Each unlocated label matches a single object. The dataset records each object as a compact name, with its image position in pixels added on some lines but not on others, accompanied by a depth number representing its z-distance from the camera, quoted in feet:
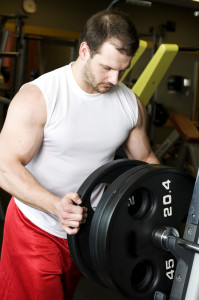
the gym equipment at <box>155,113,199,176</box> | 14.11
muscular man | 4.56
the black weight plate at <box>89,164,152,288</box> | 4.05
